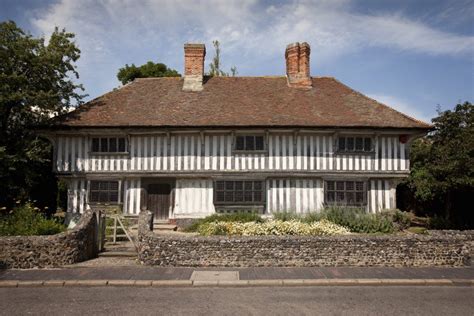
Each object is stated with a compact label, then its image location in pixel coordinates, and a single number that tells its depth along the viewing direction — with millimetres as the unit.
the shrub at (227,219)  14578
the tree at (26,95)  14039
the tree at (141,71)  29641
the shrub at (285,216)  14266
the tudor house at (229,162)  15812
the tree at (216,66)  33438
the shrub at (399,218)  15359
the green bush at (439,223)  18062
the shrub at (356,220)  13664
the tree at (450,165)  16266
